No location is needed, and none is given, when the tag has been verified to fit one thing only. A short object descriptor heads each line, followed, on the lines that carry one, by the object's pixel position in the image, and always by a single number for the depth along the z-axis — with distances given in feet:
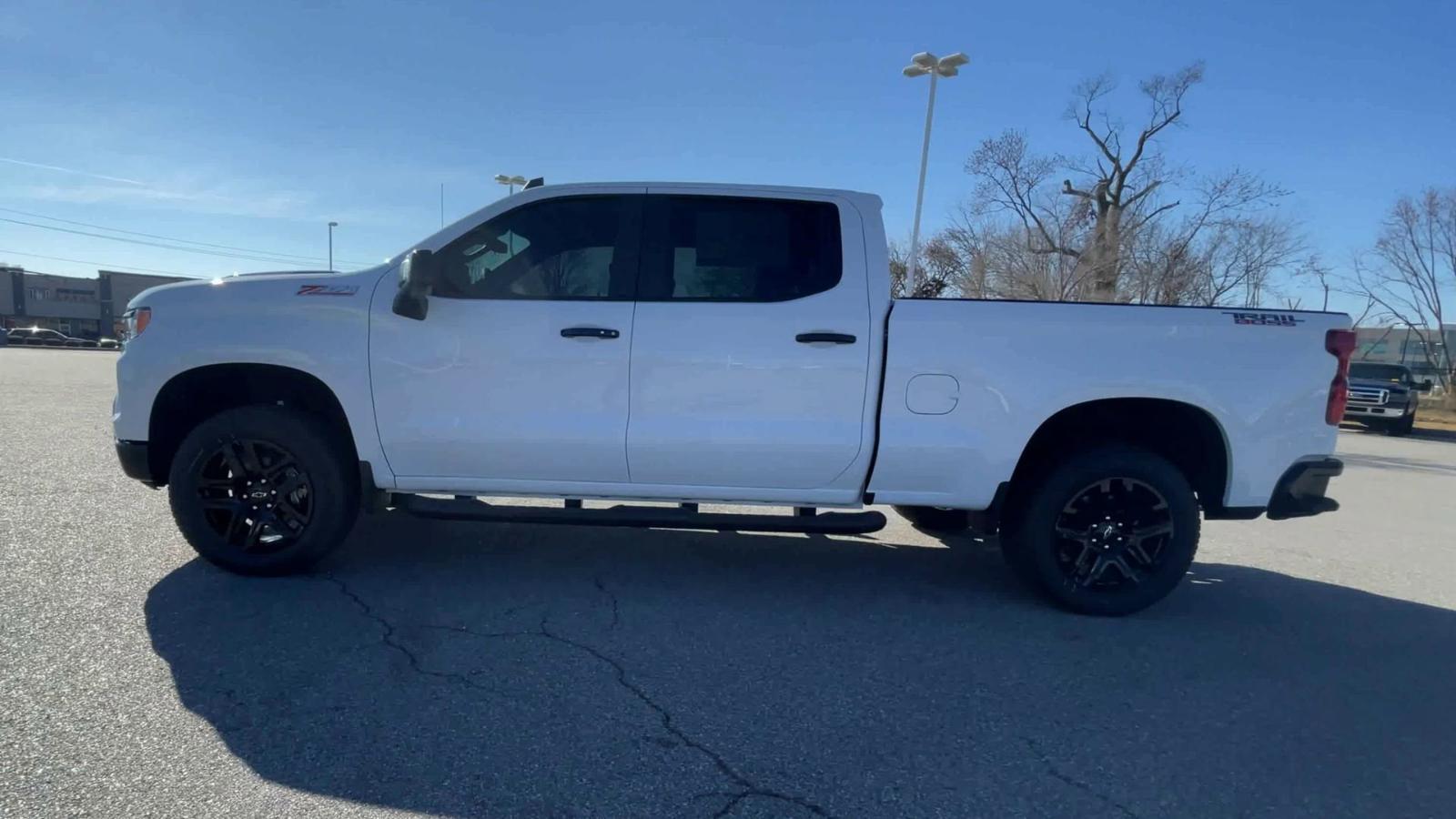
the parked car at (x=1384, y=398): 68.23
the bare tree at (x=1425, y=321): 118.83
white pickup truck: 13.58
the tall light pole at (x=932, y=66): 53.67
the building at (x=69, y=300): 217.97
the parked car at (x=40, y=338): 172.14
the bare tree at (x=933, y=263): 90.36
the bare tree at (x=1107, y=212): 80.43
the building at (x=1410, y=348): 125.80
